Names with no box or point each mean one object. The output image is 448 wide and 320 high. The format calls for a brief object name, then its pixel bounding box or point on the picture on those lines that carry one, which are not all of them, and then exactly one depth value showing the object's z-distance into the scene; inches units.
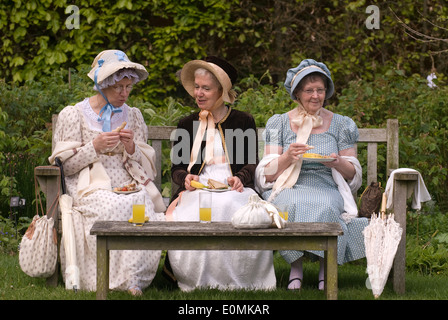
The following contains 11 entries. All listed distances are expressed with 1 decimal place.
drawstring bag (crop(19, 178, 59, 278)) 325.2
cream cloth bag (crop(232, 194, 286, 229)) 287.7
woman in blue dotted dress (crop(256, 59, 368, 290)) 338.1
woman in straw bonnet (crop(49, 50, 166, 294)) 332.9
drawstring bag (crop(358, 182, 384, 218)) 343.1
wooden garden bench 328.7
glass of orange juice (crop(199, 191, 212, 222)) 302.9
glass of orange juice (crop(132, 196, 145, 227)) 295.4
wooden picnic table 283.8
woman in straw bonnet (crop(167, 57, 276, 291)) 335.2
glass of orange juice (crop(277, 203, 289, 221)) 300.2
